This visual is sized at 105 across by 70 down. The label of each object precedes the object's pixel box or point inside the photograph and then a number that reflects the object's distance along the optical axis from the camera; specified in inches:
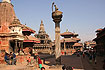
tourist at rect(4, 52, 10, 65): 411.2
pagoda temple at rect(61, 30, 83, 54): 1665.8
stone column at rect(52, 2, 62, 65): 486.6
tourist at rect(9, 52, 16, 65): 424.5
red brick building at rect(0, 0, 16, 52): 692.7
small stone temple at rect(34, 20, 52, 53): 1768.0
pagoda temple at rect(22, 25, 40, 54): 883.4
